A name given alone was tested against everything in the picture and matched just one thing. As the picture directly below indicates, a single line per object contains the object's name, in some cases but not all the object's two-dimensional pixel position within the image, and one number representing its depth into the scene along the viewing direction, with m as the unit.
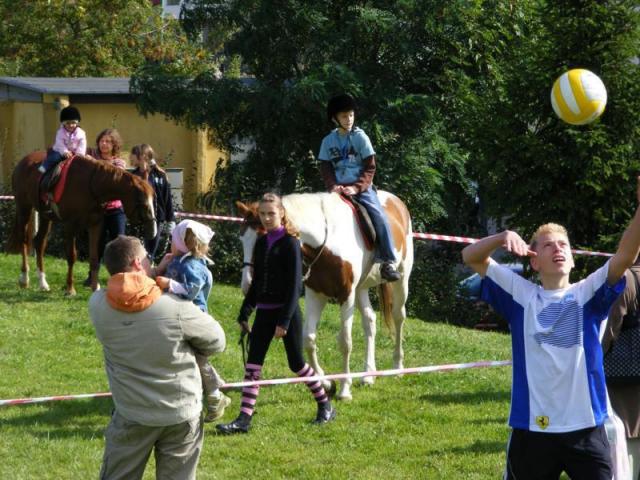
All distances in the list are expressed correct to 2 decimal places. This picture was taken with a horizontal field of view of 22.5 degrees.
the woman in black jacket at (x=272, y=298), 12.43
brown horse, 21.62
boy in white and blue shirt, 7.70
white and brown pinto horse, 14.07
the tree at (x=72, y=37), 49.61
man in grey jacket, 8.41
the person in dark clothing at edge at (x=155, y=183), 22.00
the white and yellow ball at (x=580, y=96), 11.81
